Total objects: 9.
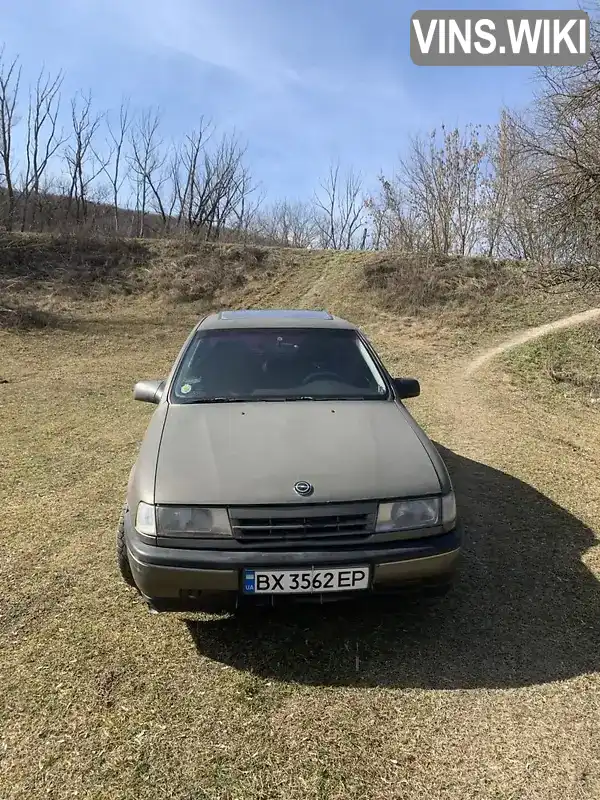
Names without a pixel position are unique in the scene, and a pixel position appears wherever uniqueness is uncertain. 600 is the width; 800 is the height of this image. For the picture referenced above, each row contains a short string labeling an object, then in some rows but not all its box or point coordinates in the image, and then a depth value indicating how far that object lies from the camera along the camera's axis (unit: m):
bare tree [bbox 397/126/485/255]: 25.80
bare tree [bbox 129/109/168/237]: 36.44
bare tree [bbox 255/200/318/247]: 41.91
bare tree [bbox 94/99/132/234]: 35.32
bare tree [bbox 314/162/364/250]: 41.88
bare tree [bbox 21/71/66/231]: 31.05
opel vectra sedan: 2.49
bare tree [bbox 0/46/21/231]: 29.61
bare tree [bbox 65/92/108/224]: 33.53
